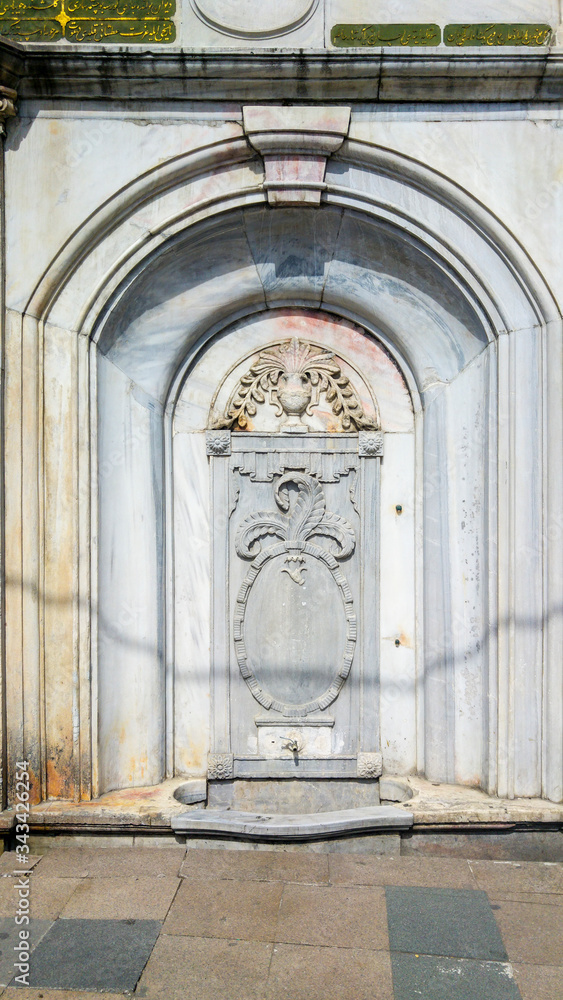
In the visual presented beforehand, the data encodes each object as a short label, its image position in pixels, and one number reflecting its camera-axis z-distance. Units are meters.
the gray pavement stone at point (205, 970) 3.34
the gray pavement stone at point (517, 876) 4.18
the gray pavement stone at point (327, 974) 3.33
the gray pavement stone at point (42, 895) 3.91
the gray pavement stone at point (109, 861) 4.29
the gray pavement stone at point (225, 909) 3.75
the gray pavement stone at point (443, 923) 3.62
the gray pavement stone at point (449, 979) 3.34
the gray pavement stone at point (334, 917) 3.68
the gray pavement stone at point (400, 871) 4.21
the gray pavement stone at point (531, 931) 3.59
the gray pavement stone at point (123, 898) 3.88
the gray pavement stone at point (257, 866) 4.26
